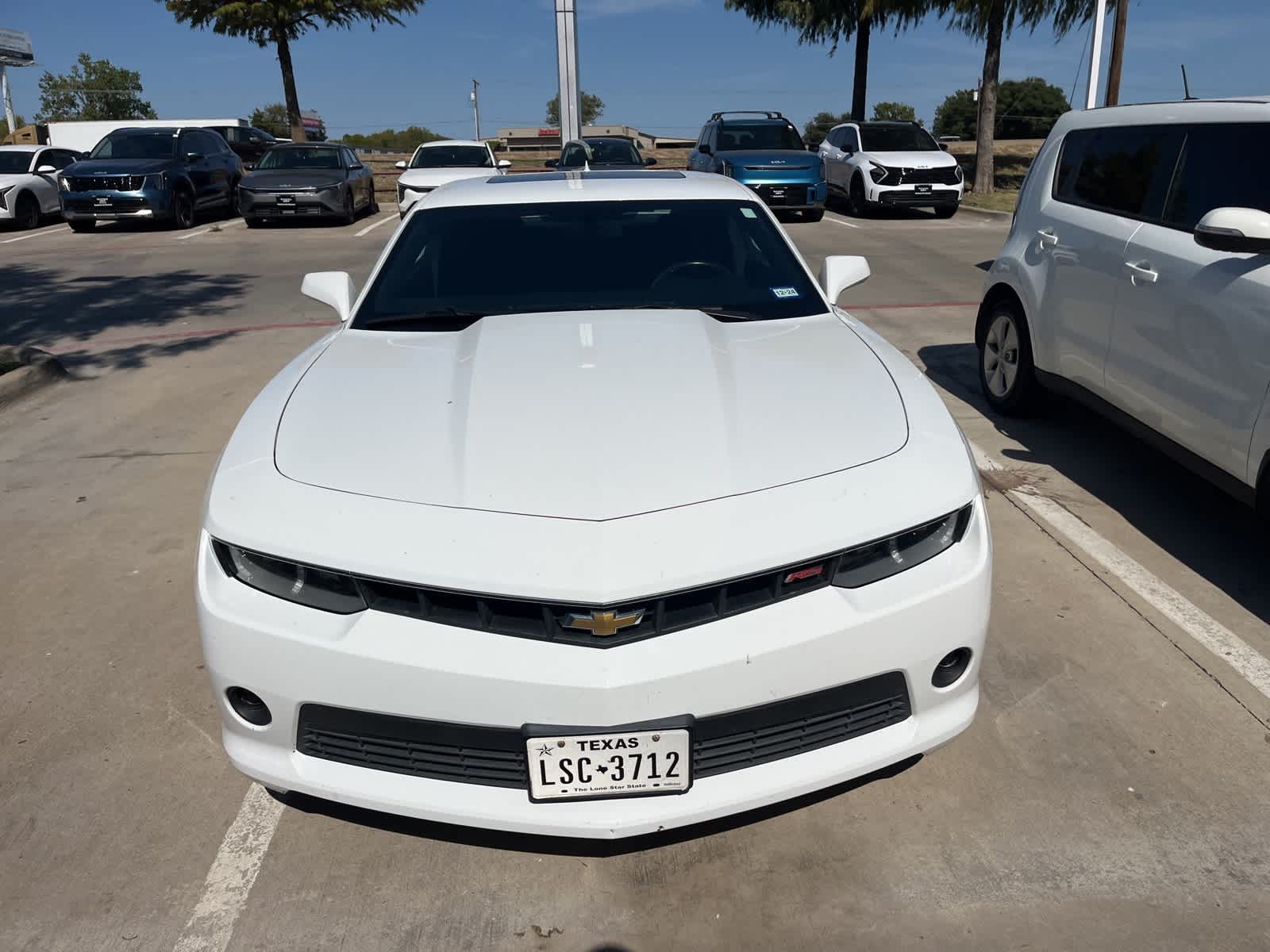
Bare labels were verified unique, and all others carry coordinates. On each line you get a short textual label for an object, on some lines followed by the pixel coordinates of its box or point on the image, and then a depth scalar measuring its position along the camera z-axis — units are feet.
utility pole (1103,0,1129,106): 67.77
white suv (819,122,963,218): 60.39
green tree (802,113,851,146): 138.17
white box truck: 130.72
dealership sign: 215.72
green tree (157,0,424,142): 87.25
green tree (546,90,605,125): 304.71
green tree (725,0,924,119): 88.79
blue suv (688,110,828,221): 57.62
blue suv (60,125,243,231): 54.75
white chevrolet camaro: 7.24
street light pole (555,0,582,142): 80.07
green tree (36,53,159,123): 315.37
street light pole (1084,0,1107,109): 67.15
